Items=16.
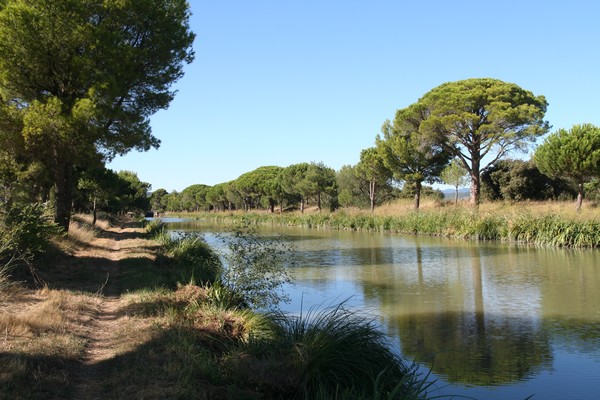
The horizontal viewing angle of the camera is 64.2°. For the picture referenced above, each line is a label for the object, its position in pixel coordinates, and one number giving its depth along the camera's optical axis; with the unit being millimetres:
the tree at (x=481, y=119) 37719
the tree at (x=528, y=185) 39125
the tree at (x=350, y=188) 64562
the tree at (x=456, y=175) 59138
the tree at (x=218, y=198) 117006
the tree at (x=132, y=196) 54375
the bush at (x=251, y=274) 9523
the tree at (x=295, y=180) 67750
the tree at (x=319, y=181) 65250
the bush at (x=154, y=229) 25800
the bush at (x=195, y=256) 12070
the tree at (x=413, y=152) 44656
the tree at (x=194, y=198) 139875
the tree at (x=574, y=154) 28094
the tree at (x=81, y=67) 13352
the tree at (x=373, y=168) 51812
